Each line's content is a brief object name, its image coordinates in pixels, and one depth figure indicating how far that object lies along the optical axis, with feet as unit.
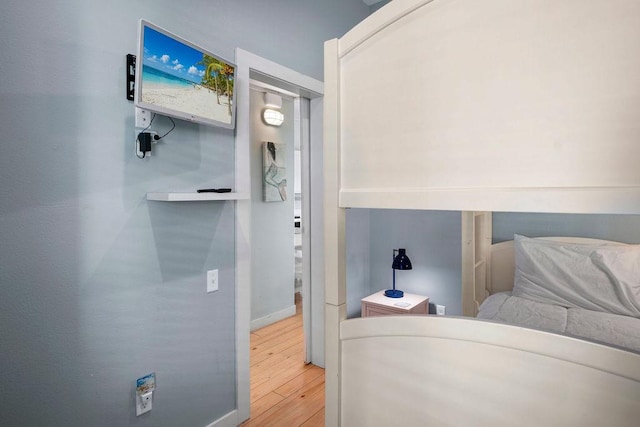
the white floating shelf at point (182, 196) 5.02
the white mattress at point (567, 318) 5.65
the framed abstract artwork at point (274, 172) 11.79
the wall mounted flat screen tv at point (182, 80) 4.46
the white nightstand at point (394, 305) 8.69
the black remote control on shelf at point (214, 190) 5.61
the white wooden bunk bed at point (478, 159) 1.86
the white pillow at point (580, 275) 6.66
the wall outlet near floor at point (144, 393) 5.12
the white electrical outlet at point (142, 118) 4.91
